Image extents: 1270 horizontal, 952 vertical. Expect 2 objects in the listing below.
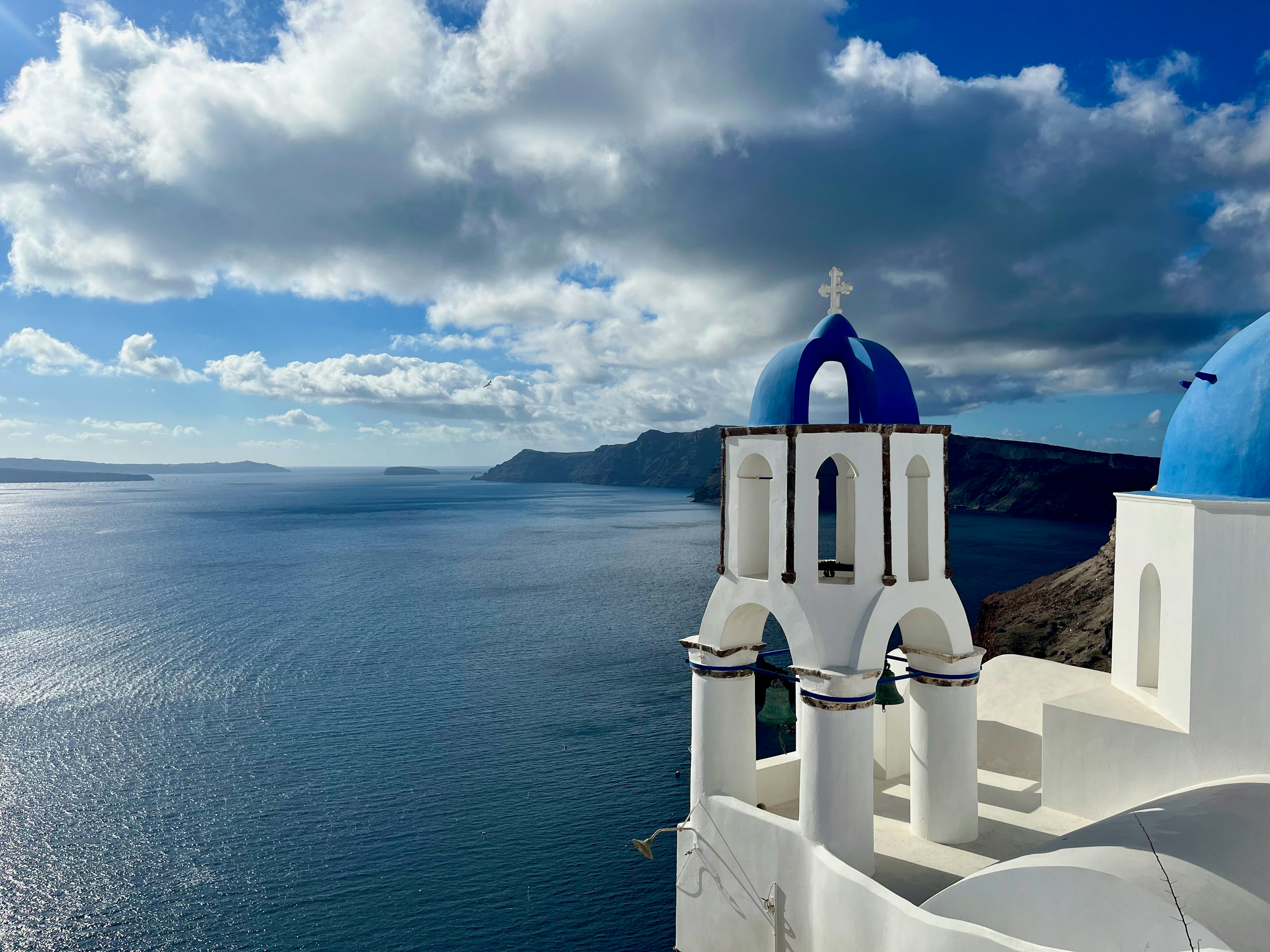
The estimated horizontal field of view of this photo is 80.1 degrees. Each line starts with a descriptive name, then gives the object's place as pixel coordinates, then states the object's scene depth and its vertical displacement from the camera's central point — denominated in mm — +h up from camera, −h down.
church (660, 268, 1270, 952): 8766 -3088
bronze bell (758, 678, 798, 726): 12578 -3959
